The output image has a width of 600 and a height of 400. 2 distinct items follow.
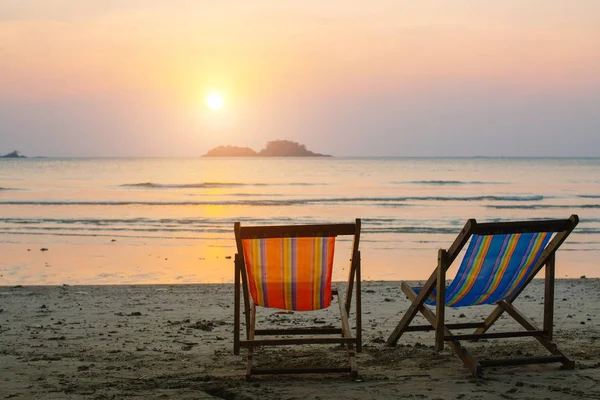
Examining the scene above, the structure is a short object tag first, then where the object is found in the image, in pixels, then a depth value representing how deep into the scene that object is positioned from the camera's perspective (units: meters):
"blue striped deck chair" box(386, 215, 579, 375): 4.86
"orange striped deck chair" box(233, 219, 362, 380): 4.91
